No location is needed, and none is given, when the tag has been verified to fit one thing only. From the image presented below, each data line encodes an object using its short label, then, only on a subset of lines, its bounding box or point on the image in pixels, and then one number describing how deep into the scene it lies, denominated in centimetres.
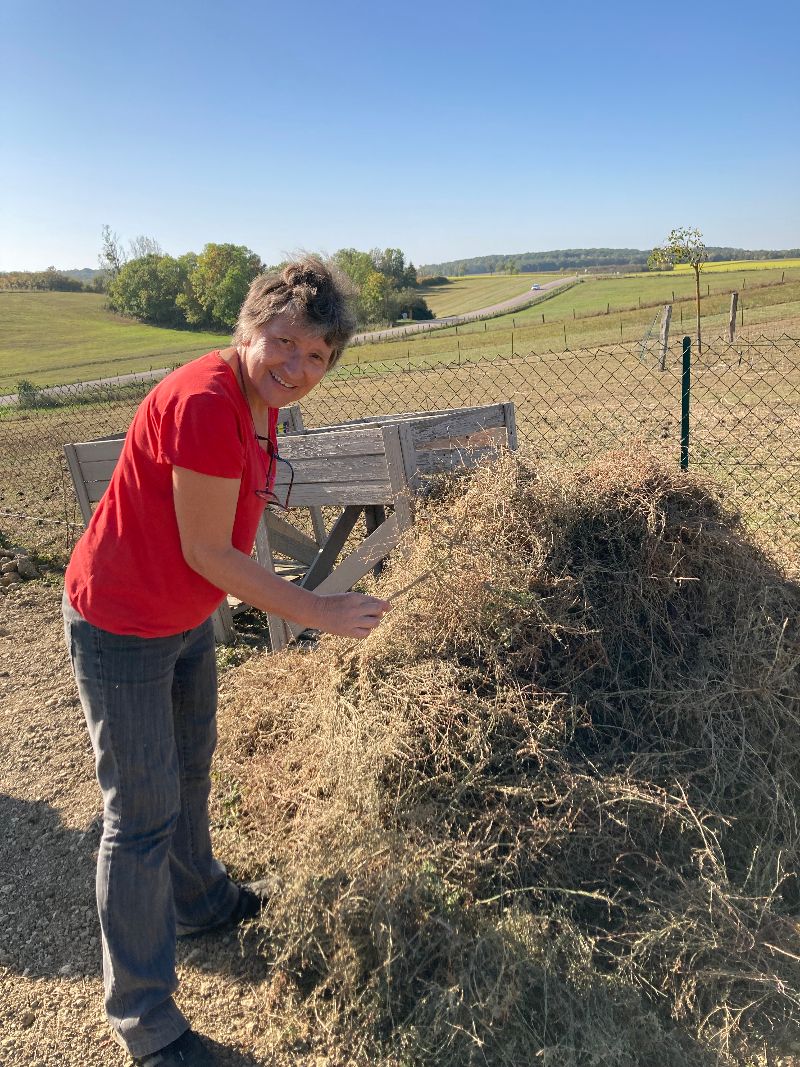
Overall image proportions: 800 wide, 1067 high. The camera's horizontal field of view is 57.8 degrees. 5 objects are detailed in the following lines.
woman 167
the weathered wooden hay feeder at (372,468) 316
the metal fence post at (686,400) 441
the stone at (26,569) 627
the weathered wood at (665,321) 1930
